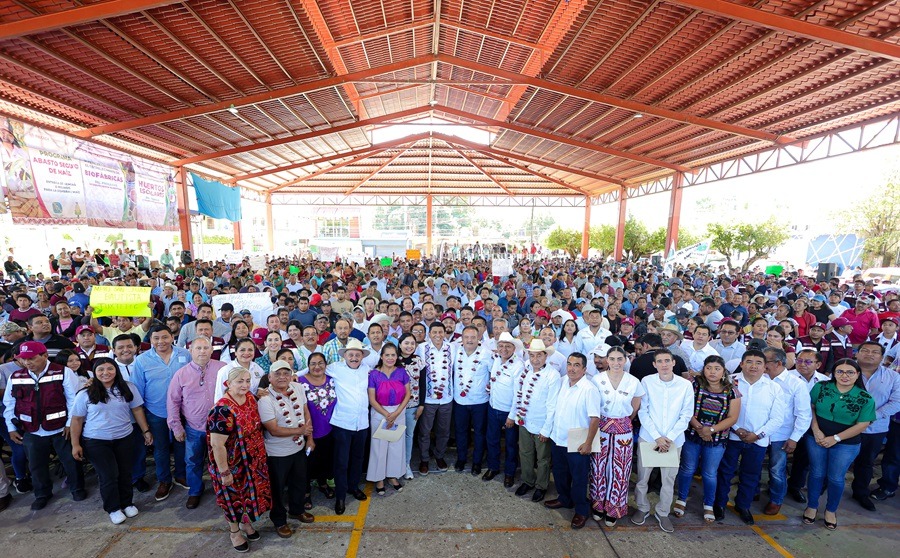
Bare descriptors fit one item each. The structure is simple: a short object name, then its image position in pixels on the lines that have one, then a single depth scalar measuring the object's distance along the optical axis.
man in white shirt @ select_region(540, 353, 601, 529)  3.47
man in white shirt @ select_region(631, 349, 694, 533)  3.48
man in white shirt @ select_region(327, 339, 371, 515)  3.72
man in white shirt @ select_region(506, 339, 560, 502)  3.83
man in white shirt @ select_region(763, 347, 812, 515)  3.62
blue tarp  17.23
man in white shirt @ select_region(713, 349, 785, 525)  3.56
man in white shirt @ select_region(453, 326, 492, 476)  4.36
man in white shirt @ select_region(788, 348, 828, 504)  3.99
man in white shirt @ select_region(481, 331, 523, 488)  4.14
